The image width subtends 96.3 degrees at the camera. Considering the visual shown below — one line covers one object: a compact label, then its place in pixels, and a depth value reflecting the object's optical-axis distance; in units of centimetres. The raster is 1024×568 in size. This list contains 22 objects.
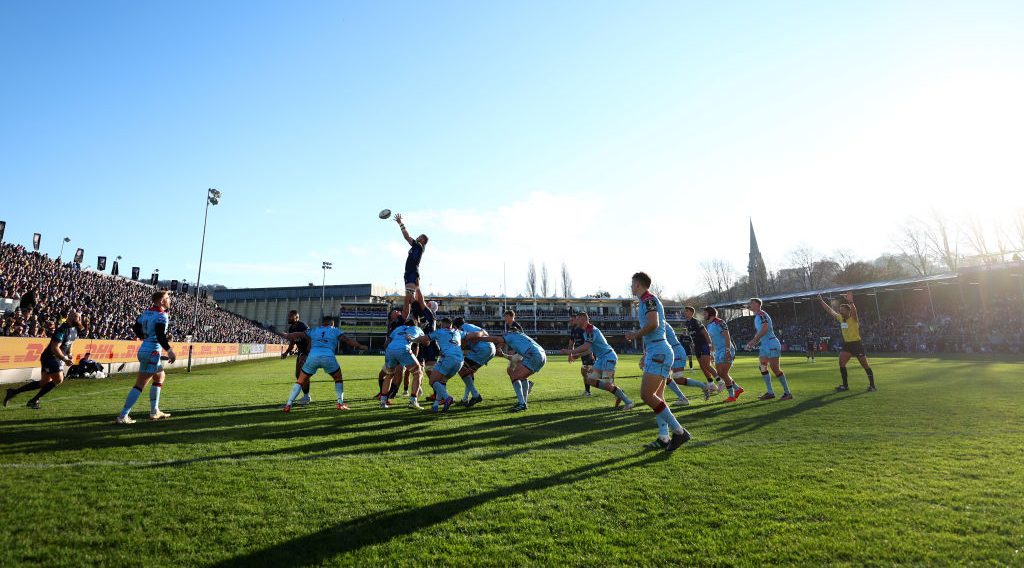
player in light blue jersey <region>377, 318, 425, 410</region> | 974
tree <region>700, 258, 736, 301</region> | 9267
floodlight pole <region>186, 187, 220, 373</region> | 3212
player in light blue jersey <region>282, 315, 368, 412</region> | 936
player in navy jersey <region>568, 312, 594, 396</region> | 1026
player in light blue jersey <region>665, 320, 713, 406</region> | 984
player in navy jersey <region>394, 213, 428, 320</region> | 980
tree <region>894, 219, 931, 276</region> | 5534
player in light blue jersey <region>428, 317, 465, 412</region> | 939
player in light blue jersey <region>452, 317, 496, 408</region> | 1036
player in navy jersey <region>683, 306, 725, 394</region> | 1159
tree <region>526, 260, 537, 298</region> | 10431
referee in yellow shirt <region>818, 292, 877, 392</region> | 1172
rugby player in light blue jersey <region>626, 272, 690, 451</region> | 596
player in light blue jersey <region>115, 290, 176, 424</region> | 770
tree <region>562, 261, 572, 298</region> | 10361
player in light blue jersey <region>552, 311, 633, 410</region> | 927
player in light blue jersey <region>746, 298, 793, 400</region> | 1059
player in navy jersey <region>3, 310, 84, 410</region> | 945
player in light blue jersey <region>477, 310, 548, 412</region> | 968
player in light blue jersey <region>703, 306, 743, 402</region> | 1071
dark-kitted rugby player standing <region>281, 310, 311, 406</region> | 1147
